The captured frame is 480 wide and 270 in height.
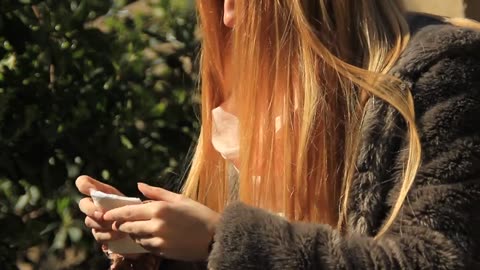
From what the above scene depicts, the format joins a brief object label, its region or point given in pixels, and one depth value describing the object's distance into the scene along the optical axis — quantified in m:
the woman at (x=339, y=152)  2.07
